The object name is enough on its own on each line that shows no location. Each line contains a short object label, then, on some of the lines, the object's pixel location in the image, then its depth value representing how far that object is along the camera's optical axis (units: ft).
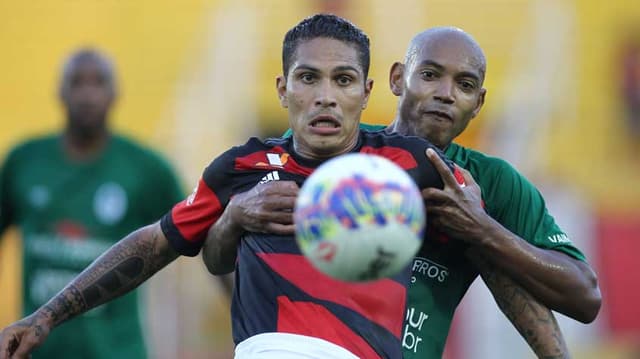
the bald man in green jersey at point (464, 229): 31.96
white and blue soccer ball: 25.96
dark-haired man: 30.32
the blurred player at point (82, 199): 51.72
